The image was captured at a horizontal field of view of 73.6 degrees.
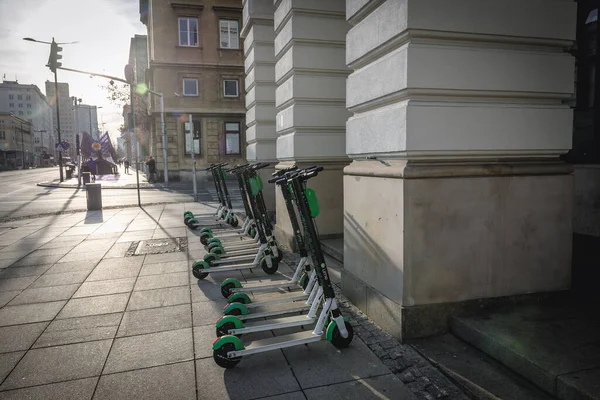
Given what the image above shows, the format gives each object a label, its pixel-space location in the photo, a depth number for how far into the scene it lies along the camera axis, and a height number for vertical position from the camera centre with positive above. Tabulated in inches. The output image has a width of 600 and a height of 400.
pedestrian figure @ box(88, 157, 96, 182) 1385.3 +2.9
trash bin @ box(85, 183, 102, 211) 533.6 -40.1
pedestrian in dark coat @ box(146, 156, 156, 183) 1120.4 -10.0
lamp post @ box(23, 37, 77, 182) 766.5 +223.4
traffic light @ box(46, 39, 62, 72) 765.9 +211.2
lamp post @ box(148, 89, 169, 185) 1029.1 +72.3
